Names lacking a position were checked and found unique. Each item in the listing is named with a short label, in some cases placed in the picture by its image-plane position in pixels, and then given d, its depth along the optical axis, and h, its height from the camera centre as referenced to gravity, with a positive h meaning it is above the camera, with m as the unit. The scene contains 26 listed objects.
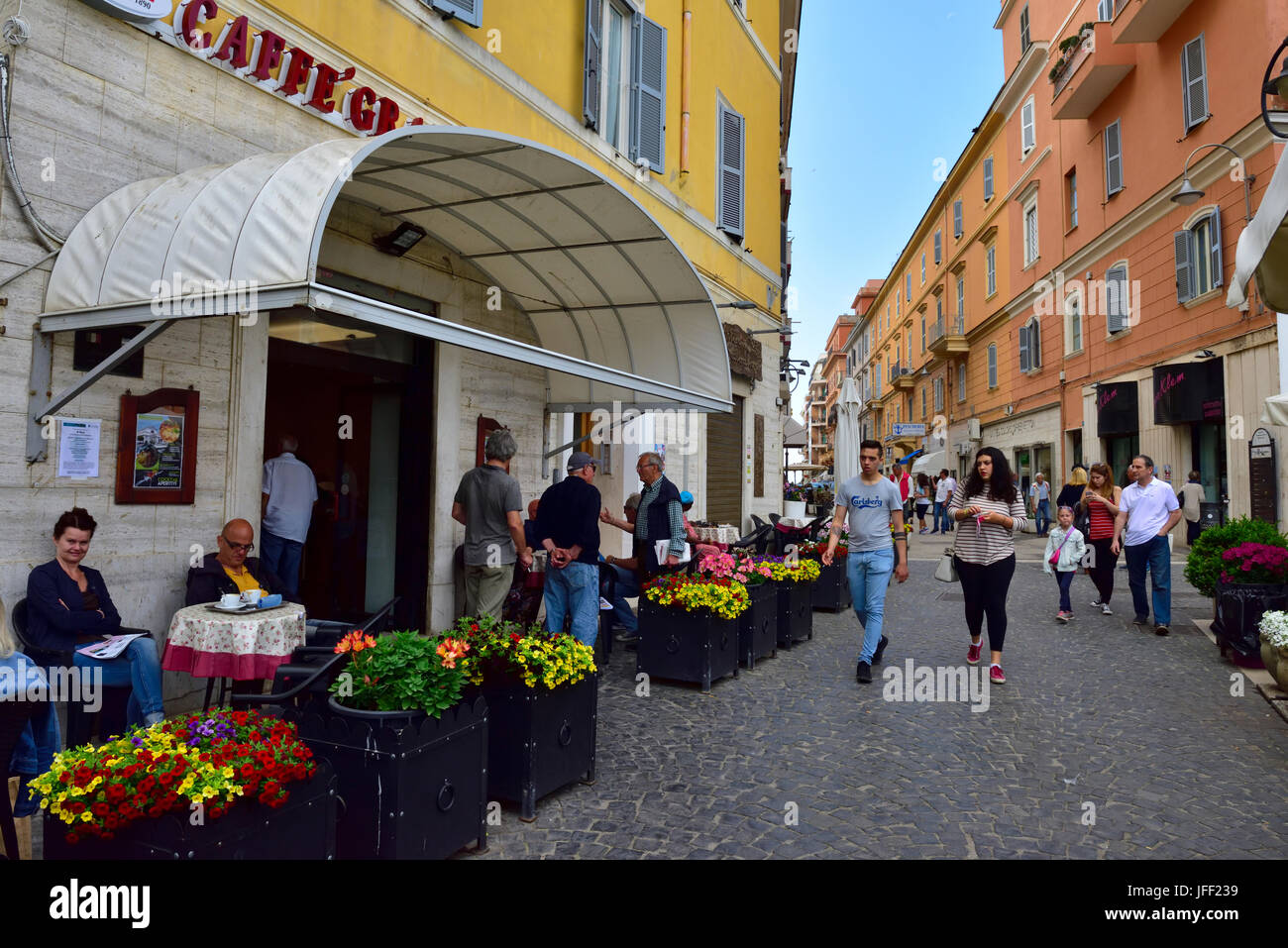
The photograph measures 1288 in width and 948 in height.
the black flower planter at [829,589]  10.22 -0.93
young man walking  6.67 -0.26
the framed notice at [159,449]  4.93 +0.35
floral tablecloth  4.45 -0.73
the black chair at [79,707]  3.98 -0.99
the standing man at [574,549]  5.85 -0.27
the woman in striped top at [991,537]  6.46 -0.17
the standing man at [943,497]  24.52 +0.48
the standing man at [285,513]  6.50 -0.04
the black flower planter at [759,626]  6.90 -0.96
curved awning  4.07 +1.78
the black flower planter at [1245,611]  6.82 -0.78
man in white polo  8.52 -0.13
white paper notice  4.58 +0.31
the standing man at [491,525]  6.45 -0.12
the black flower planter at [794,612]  7.83 -0.95
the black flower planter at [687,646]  6.20 -1.01
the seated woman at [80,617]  4.06 -0.55
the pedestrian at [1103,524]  9.47 -0.09
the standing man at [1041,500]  21.48 +0.37
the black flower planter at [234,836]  2.41 -0.98
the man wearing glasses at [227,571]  4.99 -0.39
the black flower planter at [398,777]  3.06 -1.00
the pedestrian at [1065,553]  9.28 -0.42
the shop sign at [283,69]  5.22 +3.00
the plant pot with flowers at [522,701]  3.85 -0.89
